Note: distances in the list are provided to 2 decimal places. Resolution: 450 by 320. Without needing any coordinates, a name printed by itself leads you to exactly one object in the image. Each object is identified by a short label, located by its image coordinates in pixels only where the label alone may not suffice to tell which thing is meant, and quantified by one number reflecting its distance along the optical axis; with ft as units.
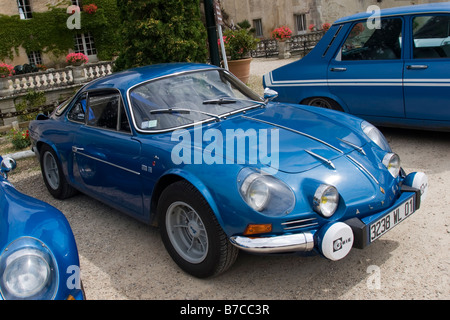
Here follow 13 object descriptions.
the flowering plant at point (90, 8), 89.35
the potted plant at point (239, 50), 38.91
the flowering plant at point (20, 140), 28.37
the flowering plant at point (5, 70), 60.23
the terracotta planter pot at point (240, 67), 38.65
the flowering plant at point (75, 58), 66.33
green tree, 29.19
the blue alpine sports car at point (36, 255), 7.41
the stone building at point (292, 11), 94.38
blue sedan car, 17.61
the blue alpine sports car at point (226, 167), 9.76
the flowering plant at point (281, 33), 67.92
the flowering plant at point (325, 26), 85.19
